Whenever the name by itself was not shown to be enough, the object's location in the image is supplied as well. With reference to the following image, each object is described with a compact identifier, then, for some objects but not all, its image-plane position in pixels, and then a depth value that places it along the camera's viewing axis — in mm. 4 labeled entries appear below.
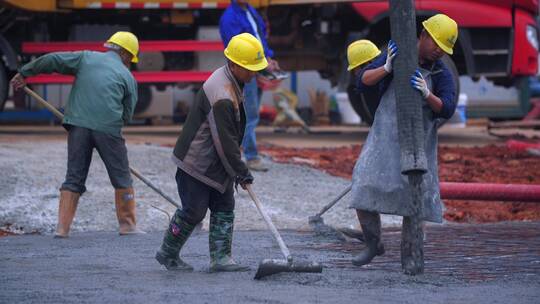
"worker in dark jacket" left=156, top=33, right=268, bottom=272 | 14773
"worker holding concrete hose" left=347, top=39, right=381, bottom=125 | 15523
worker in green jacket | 19422
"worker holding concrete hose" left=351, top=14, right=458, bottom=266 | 14805
